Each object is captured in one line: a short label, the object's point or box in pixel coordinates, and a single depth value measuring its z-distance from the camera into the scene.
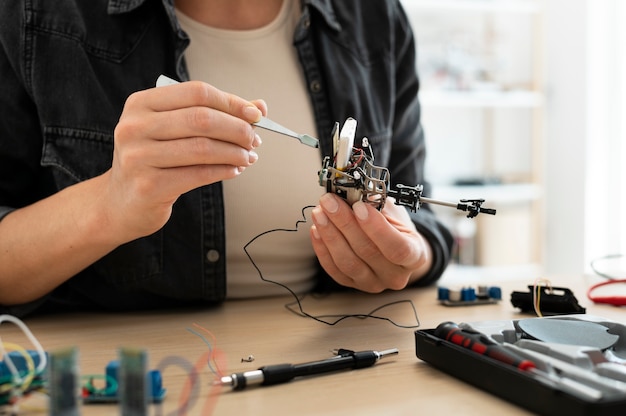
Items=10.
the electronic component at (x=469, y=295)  1.04
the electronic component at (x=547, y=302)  0.95
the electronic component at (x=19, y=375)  0.58
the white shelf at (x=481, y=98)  2.80
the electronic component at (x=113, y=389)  0.60
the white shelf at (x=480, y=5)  2.78
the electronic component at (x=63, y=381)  0.46
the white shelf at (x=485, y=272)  2.87
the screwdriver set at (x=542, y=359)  0.54
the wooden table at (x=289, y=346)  0.61
